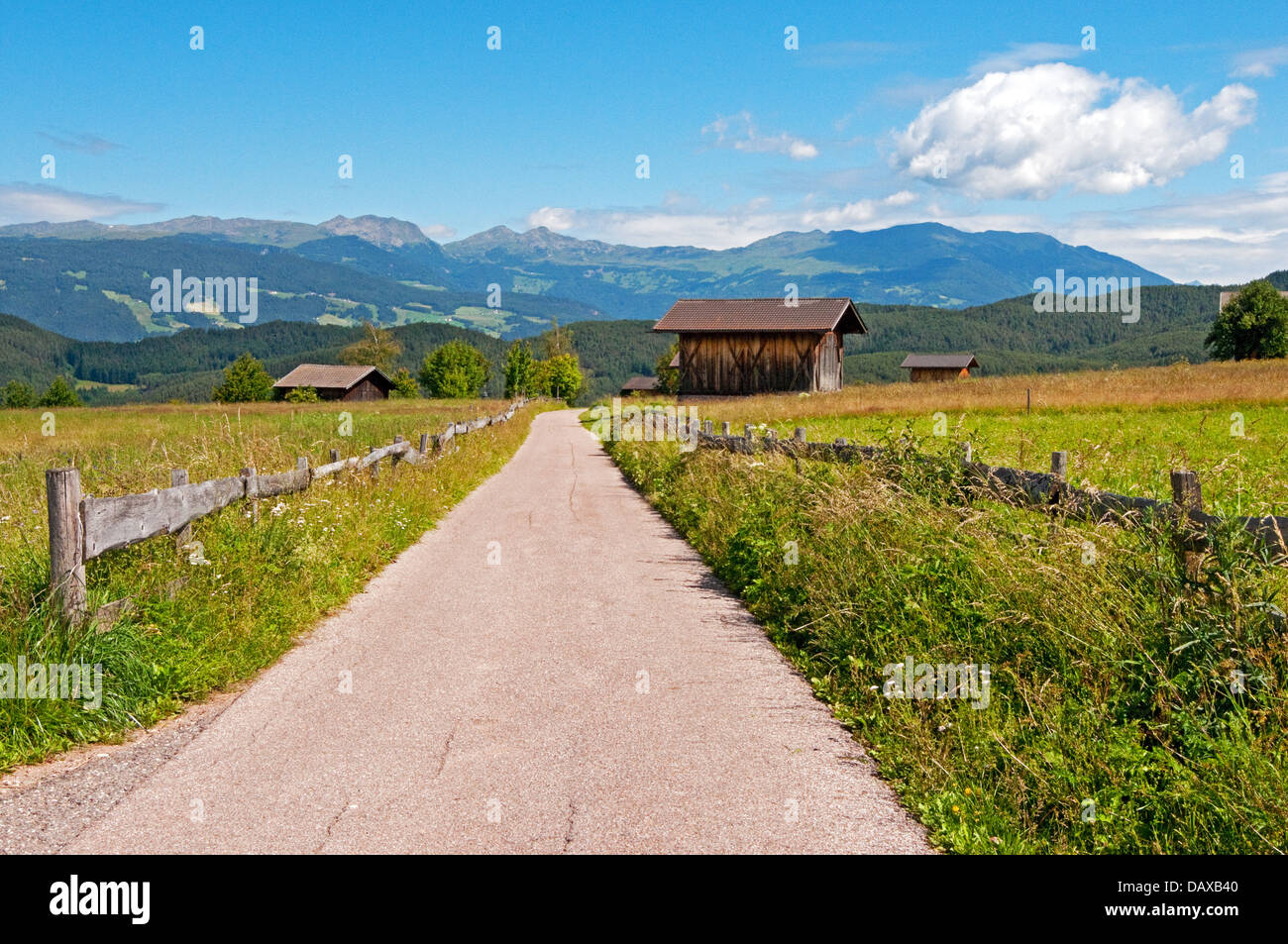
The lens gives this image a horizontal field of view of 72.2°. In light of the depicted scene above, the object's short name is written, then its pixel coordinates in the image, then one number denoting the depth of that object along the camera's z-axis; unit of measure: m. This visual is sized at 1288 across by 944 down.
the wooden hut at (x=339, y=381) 105.69
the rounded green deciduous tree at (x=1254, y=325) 76.94
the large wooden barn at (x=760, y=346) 51.59
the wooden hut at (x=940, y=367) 115.88
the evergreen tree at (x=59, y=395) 106.62
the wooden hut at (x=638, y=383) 142.36
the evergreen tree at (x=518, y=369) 102.50
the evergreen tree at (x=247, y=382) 117.50
